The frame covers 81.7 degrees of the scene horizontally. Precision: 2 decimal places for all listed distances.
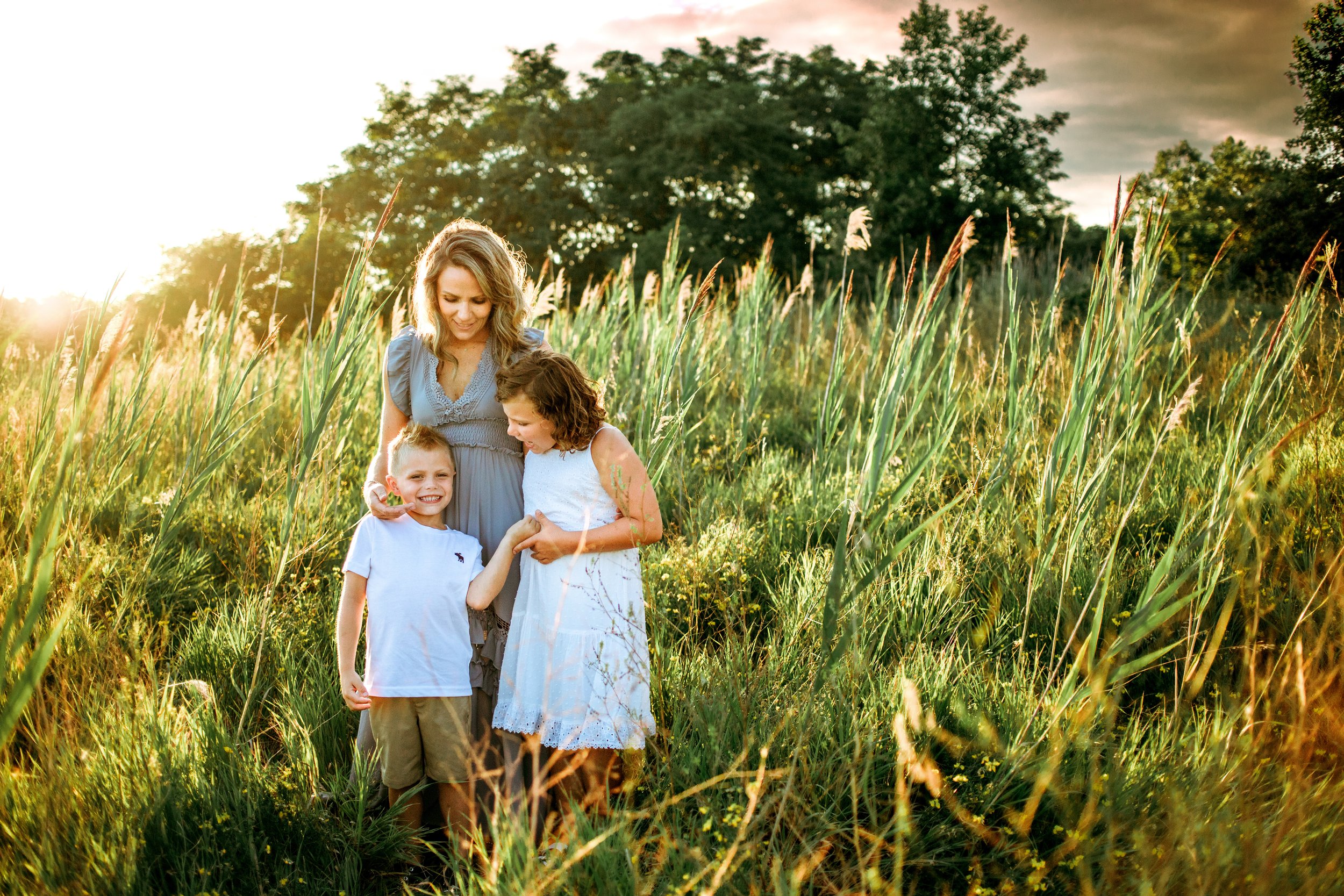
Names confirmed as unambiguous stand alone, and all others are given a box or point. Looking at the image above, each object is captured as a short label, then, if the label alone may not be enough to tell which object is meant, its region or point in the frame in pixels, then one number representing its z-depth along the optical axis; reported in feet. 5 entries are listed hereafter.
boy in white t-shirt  6.63
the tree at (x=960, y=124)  65.21
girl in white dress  6.56
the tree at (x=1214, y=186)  49.01
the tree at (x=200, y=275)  65.92
